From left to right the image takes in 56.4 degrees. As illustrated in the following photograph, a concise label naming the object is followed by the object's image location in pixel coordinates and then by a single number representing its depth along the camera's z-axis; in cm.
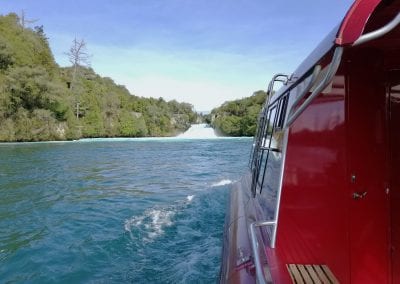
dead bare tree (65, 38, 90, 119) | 5808
